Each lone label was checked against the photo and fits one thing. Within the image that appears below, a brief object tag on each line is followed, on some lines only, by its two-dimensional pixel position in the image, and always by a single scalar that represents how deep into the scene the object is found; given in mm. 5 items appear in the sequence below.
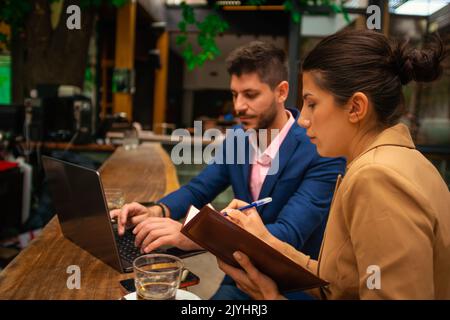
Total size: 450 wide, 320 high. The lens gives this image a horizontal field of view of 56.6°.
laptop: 1008
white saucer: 862
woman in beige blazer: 687
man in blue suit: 1322
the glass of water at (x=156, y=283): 833
